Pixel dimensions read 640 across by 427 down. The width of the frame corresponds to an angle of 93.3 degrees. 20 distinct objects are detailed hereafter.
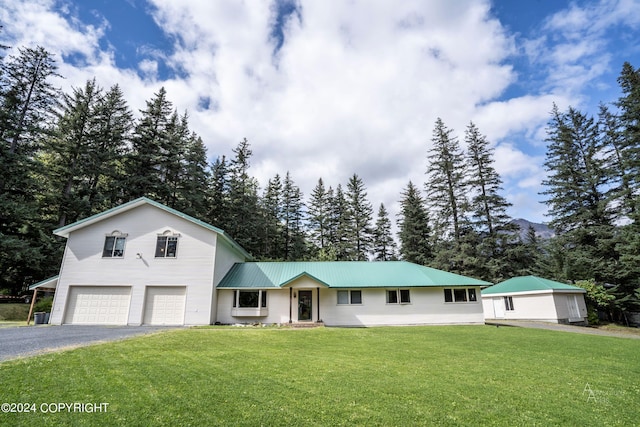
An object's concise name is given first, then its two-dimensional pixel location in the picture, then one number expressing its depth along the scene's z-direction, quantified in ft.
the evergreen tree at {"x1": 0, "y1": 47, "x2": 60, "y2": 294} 66.74
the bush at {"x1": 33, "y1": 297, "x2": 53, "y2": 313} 65.05
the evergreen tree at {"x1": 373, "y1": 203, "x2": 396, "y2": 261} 141.28
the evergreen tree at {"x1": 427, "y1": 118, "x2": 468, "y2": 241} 109.70
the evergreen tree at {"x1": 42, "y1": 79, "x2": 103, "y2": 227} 81.20
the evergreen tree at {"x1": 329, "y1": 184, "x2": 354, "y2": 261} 130.72
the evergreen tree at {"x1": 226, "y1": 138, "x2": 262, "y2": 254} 113.39
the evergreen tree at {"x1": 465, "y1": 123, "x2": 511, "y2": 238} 107.34
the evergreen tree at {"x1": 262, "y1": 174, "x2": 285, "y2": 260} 124.88
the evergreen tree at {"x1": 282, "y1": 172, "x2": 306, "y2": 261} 129.90
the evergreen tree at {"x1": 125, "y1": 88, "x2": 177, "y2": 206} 95.04
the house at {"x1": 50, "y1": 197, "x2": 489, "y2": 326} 58.75
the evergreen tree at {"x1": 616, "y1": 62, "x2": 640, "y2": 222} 75.36
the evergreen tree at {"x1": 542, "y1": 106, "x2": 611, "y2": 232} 91.09
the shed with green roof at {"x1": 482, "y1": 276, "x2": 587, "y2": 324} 77.02
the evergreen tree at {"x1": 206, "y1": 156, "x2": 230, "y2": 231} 117.08
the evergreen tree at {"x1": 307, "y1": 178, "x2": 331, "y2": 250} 139.23
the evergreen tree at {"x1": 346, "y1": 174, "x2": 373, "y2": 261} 134.72
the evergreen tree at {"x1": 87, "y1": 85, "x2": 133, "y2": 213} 88.94
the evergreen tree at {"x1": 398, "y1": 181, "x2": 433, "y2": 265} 126.41
